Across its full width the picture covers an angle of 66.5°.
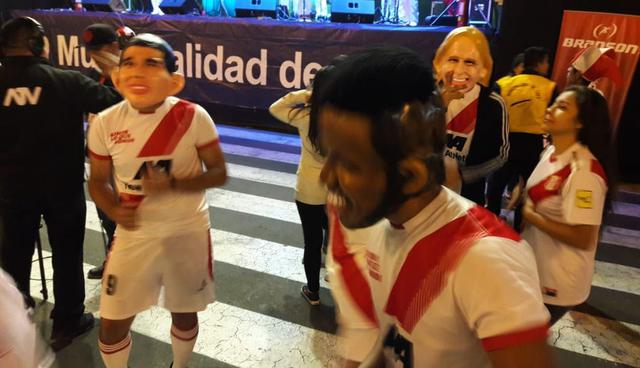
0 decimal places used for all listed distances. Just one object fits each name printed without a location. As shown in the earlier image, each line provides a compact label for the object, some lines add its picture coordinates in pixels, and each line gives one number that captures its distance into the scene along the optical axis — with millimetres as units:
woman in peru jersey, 2199
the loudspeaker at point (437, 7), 8500
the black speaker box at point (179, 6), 9773
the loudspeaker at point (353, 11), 8352
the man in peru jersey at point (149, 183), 2178
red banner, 6168
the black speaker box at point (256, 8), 9070
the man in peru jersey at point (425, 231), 848
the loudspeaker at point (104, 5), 10112
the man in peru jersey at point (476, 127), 2393
